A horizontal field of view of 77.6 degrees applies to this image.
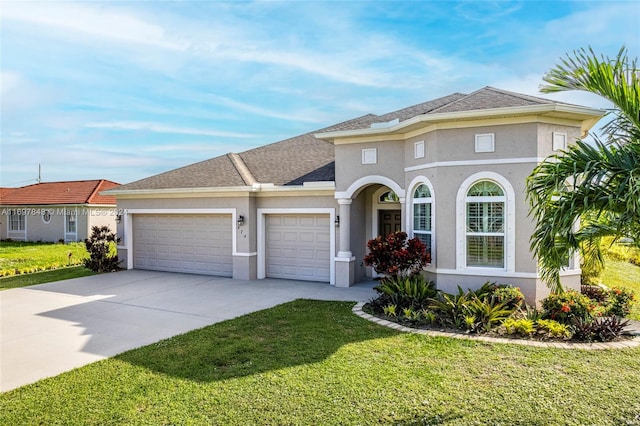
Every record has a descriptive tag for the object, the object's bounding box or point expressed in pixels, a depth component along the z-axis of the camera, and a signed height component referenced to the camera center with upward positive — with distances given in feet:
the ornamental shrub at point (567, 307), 26.27 -6.59
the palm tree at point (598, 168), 14.52 +1.55
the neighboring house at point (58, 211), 88.33 +0.41
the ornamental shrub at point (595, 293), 31.29 -6.72
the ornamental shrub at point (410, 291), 30.17 -6.29
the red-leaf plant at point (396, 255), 31.37 -3.54
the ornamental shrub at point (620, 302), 29.43 -7.07
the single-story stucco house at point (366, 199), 30.09 +1.30
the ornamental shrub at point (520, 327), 24.57 -7.29
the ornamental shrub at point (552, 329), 24.09 -7.37
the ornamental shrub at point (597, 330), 23.75 -7.27
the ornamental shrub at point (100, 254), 52.75 -5.46
